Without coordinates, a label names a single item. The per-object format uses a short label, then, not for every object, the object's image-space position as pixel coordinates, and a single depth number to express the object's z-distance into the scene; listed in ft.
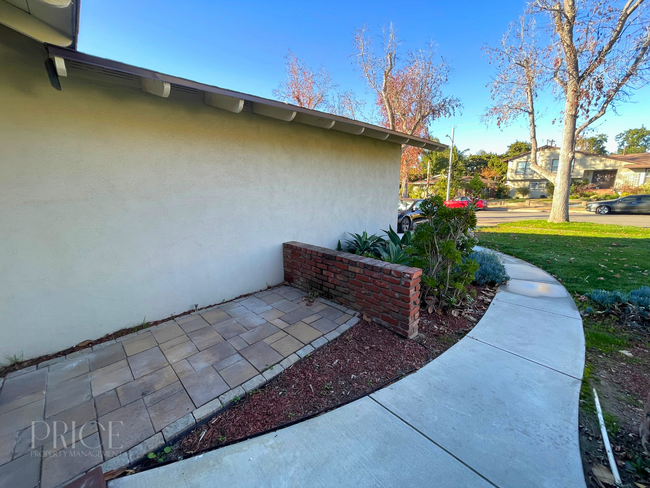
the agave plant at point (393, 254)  12.84
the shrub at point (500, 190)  98.17
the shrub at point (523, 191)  98.46
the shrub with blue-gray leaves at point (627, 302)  10.13
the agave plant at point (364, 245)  16.39
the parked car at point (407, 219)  36.60
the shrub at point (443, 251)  10.14
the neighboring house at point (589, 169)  87.51
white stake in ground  4.73
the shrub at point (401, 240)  16.01
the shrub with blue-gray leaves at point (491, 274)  13.98
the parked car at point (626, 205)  50.08
